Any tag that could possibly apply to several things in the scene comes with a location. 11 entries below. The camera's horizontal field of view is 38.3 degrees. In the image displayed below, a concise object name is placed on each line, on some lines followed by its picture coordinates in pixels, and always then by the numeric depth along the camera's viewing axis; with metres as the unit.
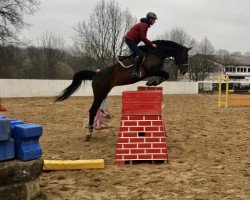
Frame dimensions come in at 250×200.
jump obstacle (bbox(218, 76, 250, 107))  18.03
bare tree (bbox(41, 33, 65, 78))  47.08
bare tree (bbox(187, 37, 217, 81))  57.53
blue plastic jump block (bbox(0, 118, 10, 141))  3.69
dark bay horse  7.70
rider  7.50
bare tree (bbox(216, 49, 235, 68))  70.79
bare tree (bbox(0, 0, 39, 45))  31.22
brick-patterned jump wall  5.92
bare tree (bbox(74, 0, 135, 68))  39.16
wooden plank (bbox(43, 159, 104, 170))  5.44
